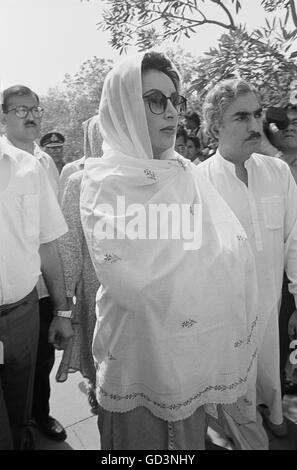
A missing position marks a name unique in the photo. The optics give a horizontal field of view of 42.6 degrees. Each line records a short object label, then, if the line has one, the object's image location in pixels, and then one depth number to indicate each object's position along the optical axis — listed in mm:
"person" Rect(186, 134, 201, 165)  4344
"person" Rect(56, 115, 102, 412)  2021
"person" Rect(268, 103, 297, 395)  2555
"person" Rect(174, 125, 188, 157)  4117
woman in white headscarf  1346
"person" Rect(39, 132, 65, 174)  5518
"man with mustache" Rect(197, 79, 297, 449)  2062
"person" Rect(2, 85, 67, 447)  2273
